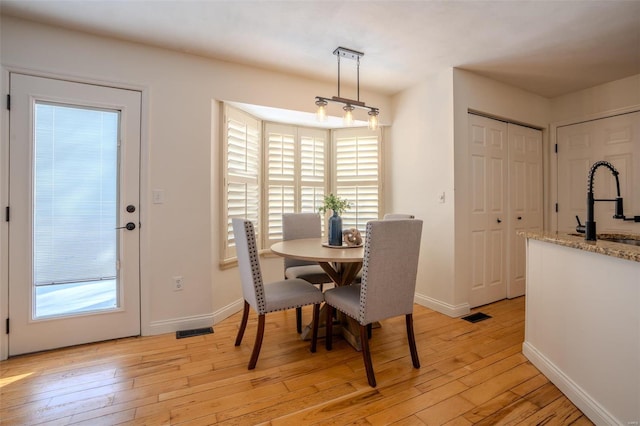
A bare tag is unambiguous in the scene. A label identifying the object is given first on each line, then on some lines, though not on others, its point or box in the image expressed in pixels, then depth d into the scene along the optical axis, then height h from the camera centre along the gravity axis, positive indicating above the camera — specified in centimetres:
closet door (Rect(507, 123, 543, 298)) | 332 +26
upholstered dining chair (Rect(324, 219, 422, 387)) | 173 -38
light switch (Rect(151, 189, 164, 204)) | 243 +16
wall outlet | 251 -58
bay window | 304 +51
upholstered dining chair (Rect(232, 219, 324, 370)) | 192 -53
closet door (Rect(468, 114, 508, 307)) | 302 +6
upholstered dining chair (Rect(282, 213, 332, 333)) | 260 -20
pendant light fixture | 225 +86
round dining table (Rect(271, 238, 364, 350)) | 198 -28
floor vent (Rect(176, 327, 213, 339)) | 242 -97
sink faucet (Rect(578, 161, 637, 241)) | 162 -2
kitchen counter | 125 -53
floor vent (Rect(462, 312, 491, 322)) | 276 -97
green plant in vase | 239 -8
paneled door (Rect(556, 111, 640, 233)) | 297 +53
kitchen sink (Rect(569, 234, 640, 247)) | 187 -15
